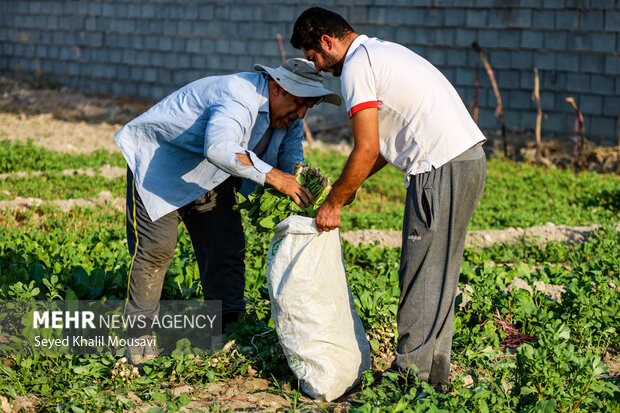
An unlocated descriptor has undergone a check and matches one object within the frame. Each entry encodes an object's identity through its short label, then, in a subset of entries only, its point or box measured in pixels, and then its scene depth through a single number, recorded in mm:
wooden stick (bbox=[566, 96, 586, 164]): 19417
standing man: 6742
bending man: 7707
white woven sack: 7176
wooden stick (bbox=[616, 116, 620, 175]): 20181
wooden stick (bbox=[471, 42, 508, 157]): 21062
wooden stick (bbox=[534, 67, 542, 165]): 20516
